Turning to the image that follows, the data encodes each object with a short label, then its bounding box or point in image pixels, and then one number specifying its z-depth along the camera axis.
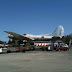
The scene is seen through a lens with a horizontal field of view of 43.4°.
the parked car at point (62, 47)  20.58
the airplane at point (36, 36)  20.18
